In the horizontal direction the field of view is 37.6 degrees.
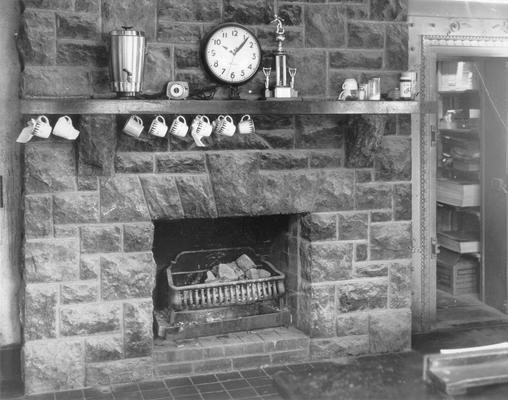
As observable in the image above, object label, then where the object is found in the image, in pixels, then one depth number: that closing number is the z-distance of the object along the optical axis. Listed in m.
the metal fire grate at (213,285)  4.33
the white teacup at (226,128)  3.94
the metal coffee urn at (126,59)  3.60
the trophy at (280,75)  3.99
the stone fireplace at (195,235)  3.81
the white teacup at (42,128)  3.67
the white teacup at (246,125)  4.01
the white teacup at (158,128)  3.83
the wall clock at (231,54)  3.92
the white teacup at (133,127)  3.80
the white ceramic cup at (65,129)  3.71
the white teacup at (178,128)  3.87
